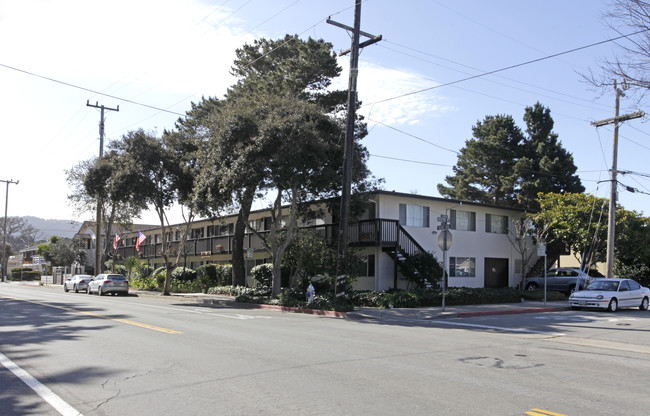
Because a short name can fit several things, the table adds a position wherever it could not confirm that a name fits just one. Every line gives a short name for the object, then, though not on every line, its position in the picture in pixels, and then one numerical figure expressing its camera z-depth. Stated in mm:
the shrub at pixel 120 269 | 48044
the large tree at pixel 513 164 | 44688
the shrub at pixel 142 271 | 42625
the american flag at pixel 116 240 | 45938
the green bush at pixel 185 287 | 34969
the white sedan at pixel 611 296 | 21516
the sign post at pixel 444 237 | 19156
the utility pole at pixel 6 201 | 66250
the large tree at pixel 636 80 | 10431
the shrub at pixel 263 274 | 29375
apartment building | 25797
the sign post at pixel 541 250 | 23297
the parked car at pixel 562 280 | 29406
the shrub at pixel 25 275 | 78500
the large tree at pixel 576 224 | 29788
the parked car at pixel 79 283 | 38406
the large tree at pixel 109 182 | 27078
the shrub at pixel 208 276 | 35344
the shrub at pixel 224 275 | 34594
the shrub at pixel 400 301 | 20922
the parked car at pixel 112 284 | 33562
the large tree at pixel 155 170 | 27203
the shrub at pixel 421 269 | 24953
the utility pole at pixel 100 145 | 37844
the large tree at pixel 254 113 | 20141
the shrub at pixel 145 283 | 37844
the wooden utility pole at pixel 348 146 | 20156
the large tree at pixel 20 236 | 125038
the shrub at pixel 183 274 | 37969
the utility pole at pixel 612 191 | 25406
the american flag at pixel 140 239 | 43925
